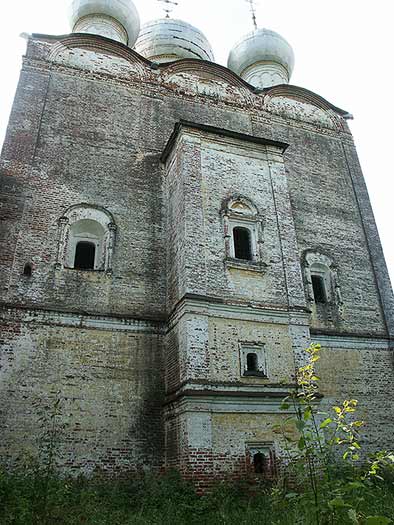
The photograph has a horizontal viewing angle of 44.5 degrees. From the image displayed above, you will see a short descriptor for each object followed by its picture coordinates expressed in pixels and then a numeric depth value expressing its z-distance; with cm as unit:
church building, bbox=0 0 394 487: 841
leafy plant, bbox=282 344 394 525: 304
